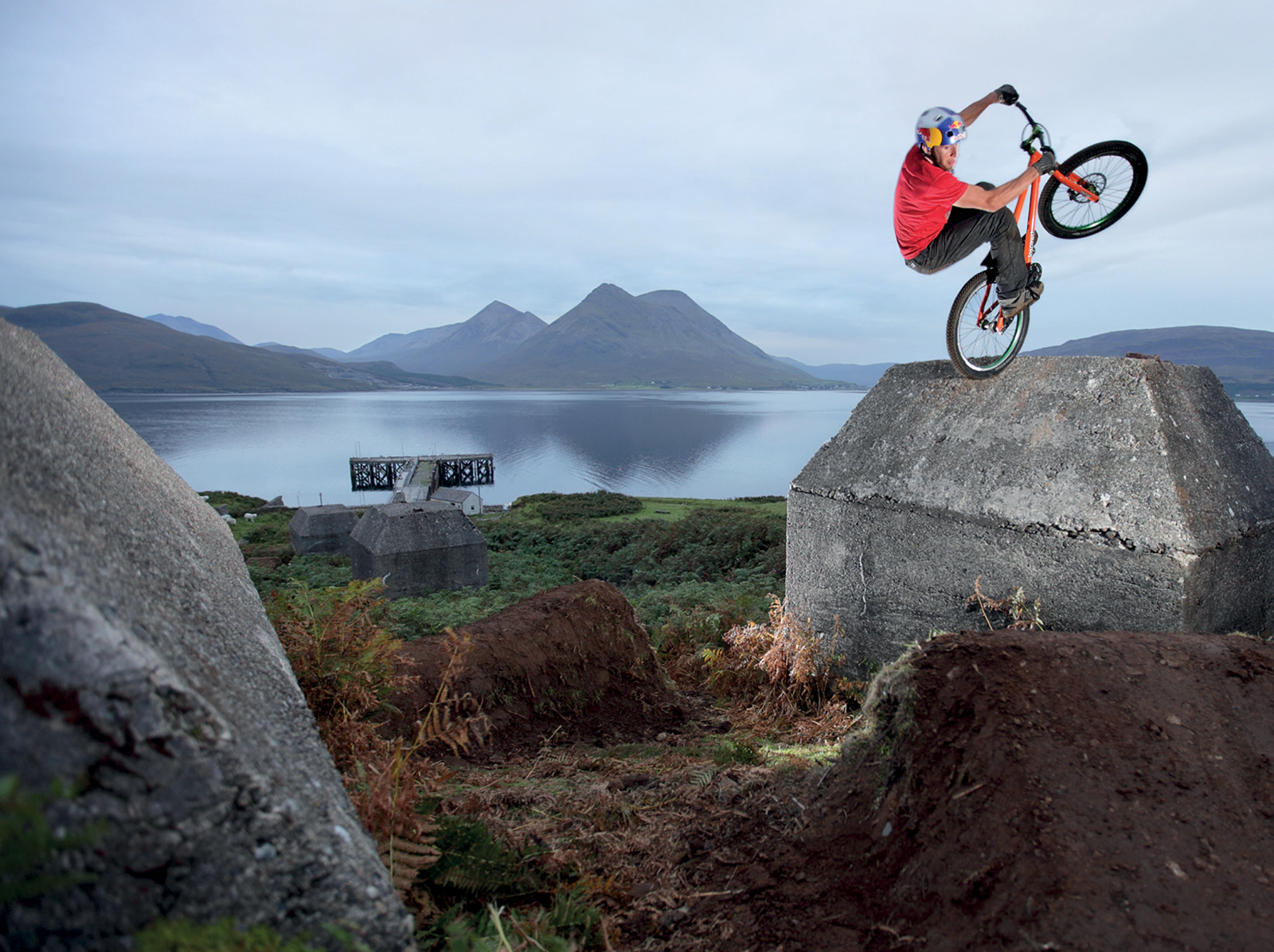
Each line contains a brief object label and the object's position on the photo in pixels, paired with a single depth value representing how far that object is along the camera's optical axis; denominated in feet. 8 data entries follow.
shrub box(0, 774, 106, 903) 3.99
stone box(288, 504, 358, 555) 79.87
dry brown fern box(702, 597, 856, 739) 20.20
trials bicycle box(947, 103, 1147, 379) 18.43
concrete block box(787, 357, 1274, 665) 14.58
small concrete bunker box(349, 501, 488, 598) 52.26
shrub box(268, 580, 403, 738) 11.40
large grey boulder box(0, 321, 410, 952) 4.41
